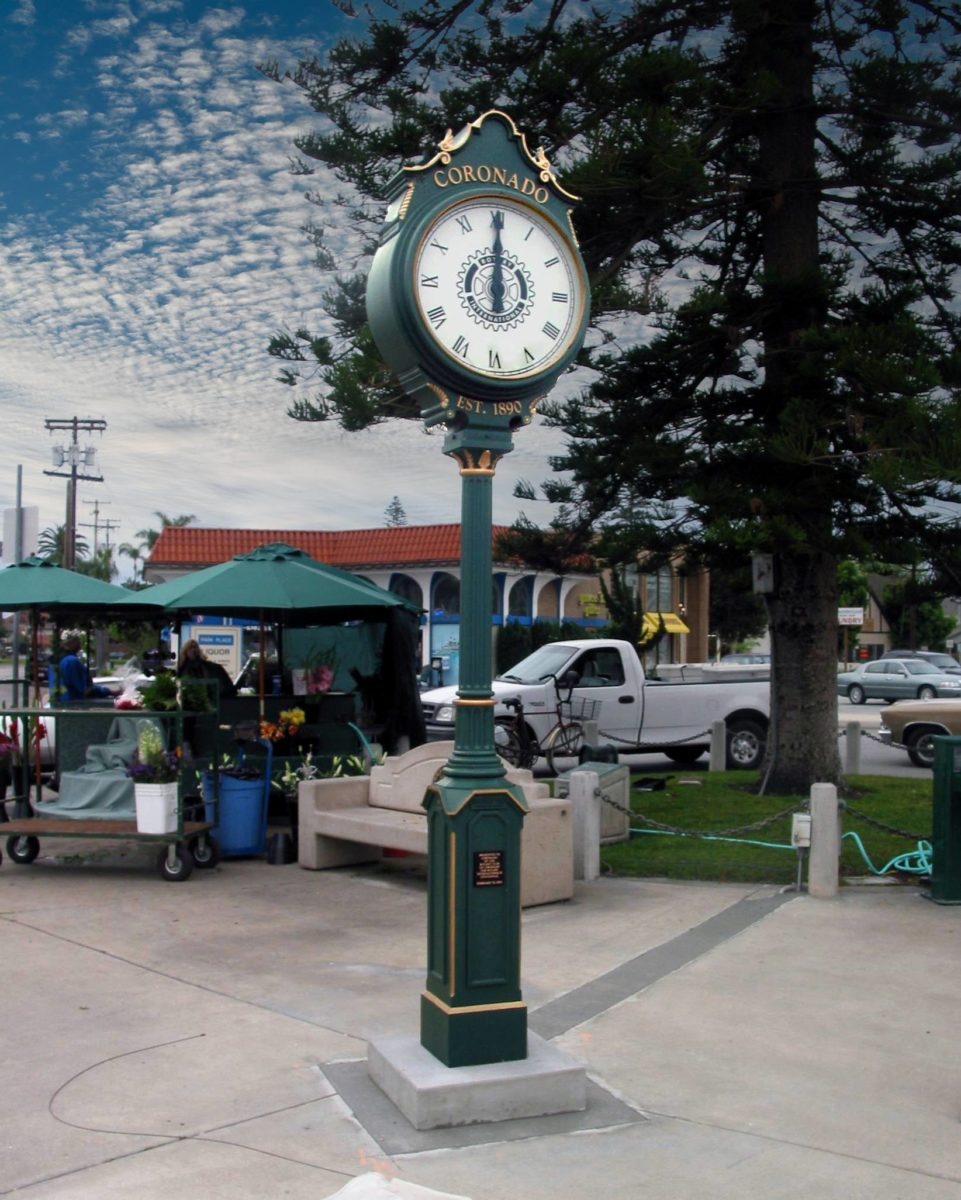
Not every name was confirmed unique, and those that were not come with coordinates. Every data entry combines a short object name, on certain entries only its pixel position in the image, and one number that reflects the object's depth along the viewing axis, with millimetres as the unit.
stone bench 9031
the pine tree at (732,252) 11836
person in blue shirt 15680
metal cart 9953
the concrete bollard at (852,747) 17516
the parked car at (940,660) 44344
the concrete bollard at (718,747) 17906
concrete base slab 4789
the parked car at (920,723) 19938
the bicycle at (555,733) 17656
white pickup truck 18938
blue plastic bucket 10859
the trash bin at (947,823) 8844
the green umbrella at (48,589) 12508
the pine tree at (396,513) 132125
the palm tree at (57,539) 73025
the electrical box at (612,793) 10852
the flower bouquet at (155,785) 9867
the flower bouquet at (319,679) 13922
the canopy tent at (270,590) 11641
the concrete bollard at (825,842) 9094
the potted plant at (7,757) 12141
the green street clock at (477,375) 5074
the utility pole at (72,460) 47812
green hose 9805
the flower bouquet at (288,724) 11947
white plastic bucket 9859
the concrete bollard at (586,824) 9781
